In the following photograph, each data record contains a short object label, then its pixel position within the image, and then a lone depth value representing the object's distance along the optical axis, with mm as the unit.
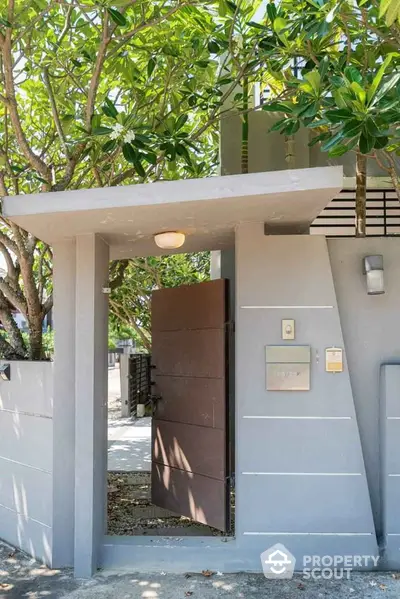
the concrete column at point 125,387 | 13312
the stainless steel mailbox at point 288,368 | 4430
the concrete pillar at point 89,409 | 4375
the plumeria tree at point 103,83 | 5164
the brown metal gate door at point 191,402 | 5031
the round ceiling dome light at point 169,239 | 4746
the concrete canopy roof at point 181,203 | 3789
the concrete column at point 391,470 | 4332
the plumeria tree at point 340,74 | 3527
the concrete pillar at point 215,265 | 7895
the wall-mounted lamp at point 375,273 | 4426
